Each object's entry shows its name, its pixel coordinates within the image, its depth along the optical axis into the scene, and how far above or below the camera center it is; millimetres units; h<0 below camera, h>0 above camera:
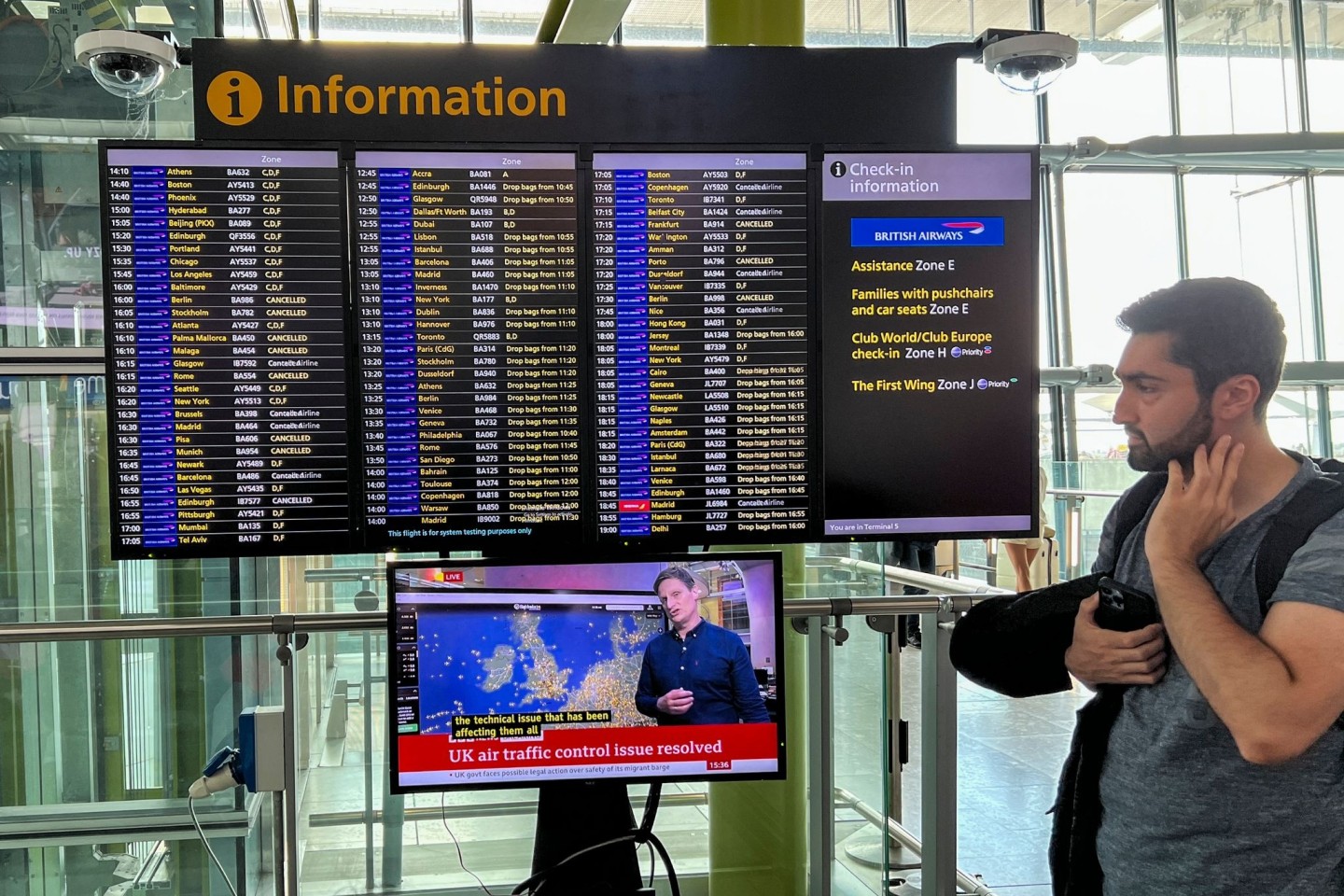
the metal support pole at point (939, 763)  2059 -600
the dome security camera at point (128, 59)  2203 +932
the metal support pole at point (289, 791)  1899 -573
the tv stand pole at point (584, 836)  1895 -672
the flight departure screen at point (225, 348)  1933 +254
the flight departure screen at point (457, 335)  1972 +270
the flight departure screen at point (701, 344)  2018 +245
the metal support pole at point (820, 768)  2115 -624
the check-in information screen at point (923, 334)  2059 +258
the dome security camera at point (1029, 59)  2246 +887
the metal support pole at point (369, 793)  2372 -795
